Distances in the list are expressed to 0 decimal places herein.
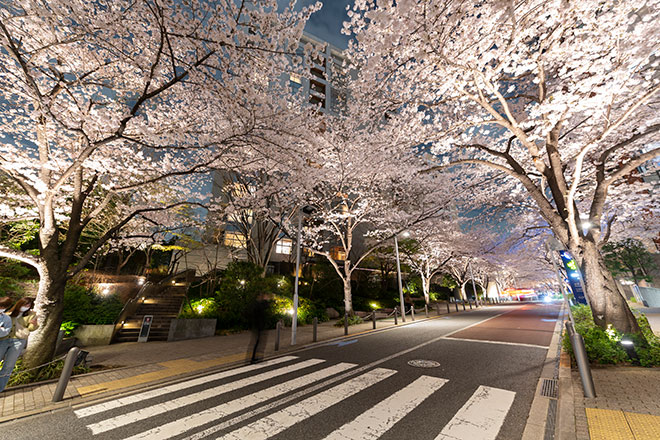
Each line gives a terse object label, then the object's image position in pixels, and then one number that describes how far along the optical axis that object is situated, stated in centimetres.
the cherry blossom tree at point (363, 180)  1263
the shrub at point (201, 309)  1312
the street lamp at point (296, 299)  978
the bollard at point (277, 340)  870
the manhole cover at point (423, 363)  666
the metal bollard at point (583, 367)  448
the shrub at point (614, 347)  577
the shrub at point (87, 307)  1079
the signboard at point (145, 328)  1130
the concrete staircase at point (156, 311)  1187
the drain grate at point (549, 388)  471
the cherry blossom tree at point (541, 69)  572
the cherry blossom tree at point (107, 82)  581
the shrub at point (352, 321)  1530
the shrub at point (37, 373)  579
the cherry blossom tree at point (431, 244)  2345
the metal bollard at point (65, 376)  497
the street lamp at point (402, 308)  1668
